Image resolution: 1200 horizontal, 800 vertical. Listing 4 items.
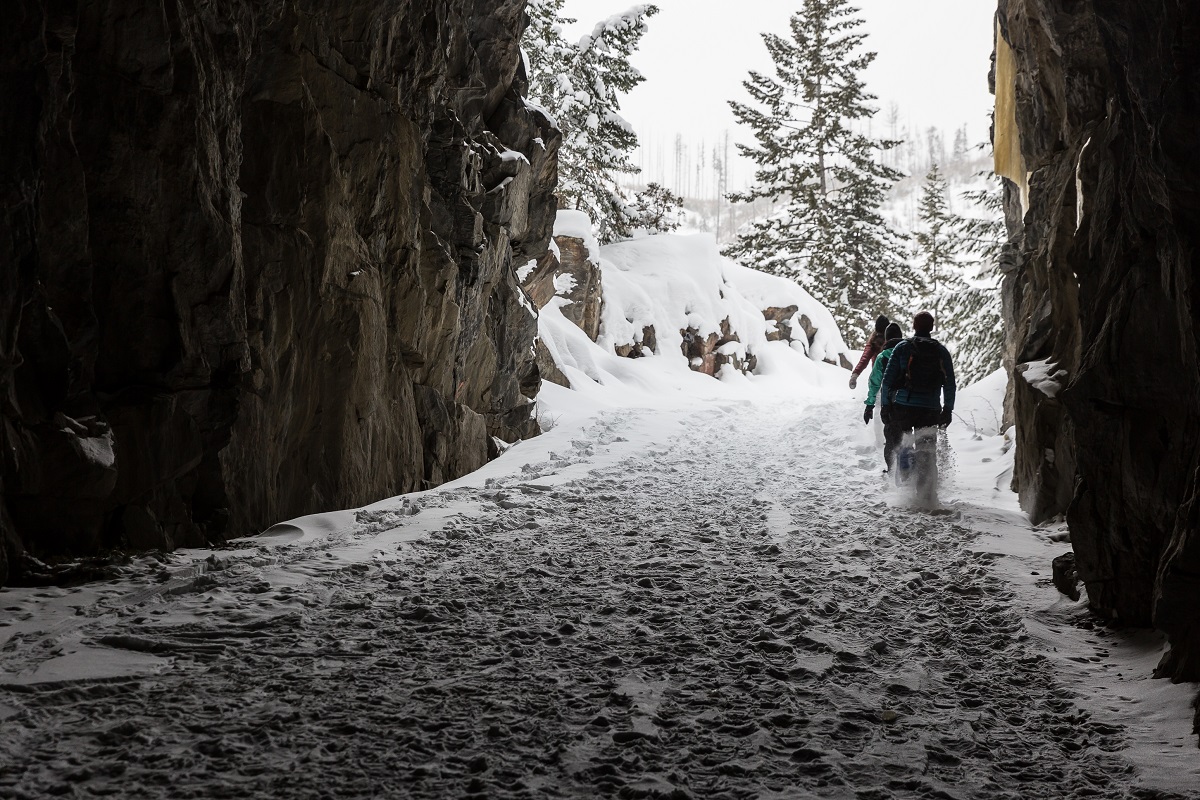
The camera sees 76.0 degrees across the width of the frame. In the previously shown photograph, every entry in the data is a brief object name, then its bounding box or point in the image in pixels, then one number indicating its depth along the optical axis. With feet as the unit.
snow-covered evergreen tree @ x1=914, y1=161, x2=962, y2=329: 134.92
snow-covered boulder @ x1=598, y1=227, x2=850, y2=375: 92.48
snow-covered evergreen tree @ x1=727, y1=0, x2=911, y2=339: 131.44
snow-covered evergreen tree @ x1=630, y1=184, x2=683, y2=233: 109.50
